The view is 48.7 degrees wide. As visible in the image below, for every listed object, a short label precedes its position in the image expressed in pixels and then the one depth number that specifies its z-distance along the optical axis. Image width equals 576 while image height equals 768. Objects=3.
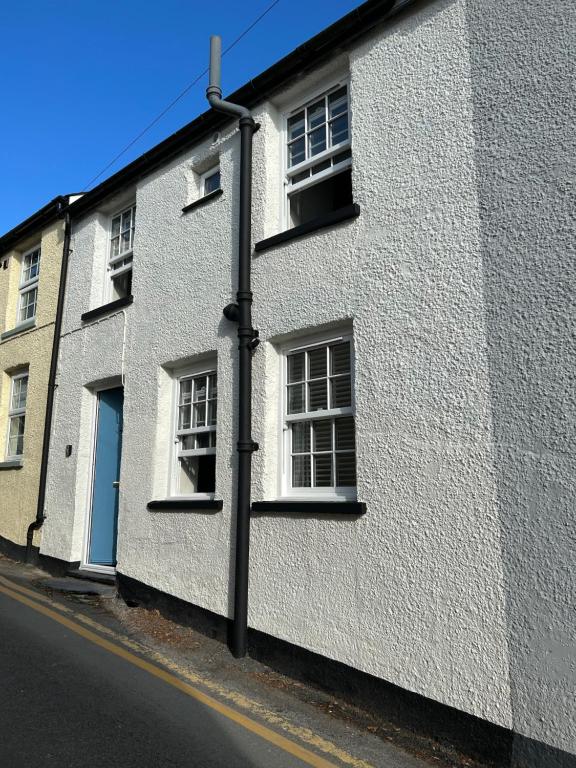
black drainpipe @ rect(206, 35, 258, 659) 5.93
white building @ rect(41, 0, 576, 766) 4.07
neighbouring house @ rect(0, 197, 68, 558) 10.15
